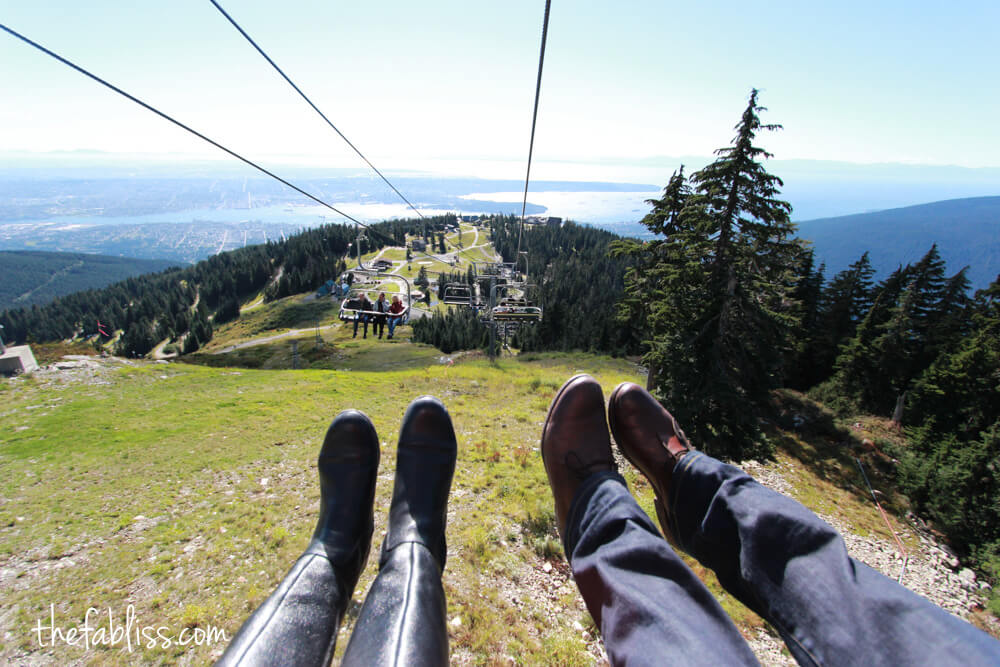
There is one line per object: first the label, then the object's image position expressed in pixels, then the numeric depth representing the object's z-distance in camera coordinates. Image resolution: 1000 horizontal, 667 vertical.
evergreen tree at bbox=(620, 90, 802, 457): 10.18
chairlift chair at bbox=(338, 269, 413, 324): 14.39
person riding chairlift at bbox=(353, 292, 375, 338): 14.39
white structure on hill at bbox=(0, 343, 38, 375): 15.21
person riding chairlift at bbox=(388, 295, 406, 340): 14.53
